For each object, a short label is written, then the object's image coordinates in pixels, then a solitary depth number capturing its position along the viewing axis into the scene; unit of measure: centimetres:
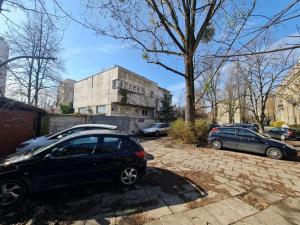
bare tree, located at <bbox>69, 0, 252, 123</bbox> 1122
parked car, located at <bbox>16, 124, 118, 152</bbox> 736
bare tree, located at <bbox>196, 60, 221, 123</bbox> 2800
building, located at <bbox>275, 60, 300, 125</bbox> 1546
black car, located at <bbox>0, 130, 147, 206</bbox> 382
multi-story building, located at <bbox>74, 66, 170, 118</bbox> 2208
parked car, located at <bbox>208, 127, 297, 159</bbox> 895
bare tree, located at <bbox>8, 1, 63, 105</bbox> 1775
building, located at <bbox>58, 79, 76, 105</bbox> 3582
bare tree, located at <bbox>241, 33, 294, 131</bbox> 1547
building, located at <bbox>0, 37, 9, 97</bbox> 941
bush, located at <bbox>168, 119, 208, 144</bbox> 1202
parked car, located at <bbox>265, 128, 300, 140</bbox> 1694
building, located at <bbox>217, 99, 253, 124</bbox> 3734
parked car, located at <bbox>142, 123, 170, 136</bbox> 1838
